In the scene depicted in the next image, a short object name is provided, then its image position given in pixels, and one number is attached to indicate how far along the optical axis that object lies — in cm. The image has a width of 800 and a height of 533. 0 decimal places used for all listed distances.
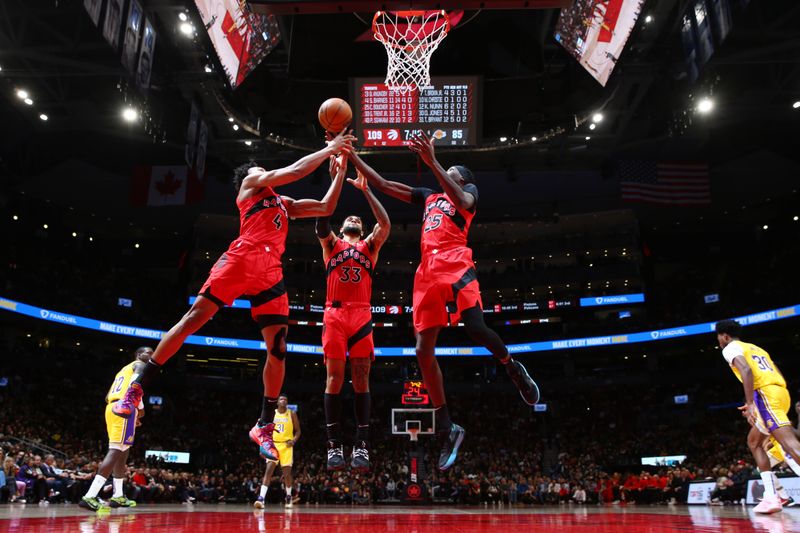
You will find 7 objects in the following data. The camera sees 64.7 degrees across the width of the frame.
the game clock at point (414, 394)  2217
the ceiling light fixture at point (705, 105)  1902
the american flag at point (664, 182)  2295
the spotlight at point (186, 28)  1753
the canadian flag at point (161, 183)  2511
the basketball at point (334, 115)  645
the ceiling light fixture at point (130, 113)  1860
